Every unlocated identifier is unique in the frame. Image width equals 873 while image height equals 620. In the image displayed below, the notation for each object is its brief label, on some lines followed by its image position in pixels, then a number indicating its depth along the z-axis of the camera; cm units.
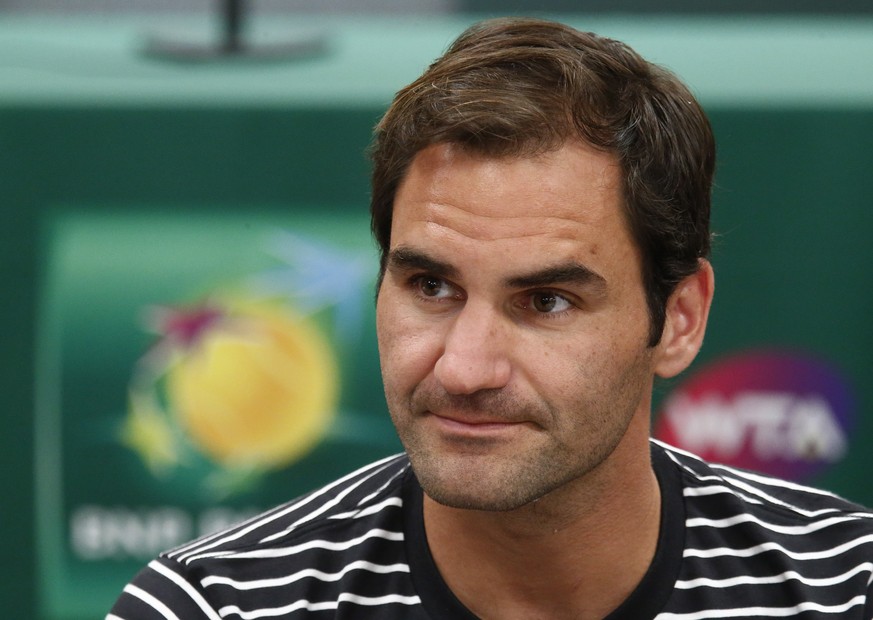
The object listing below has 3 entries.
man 372
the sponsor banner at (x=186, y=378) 603
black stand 641
